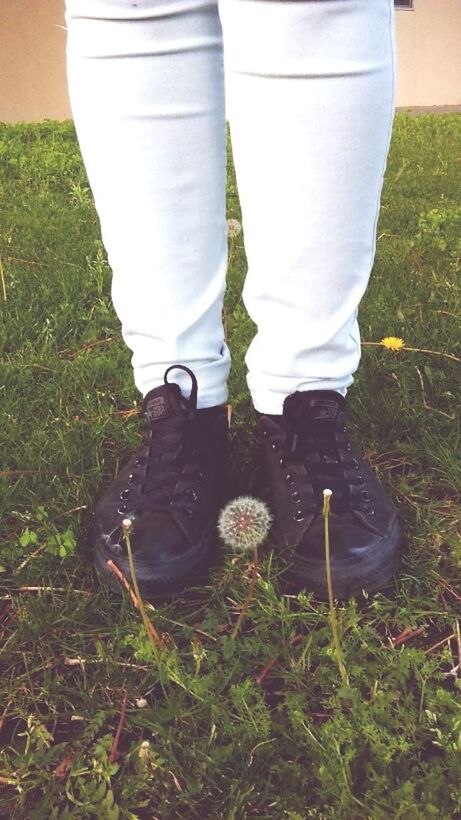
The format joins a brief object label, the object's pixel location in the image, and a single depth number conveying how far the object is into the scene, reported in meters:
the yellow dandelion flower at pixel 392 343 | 1.55
